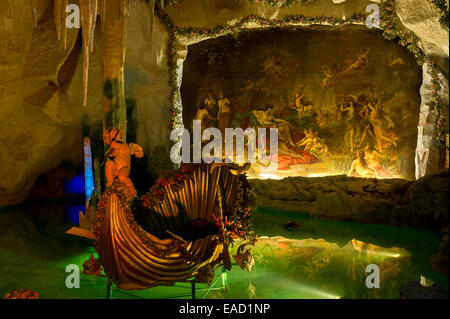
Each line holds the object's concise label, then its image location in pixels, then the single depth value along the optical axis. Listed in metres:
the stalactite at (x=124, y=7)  5.75
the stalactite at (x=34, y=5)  5.34
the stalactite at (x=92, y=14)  5.24
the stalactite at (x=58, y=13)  5.34
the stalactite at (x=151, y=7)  6.15
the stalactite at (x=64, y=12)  5.38
